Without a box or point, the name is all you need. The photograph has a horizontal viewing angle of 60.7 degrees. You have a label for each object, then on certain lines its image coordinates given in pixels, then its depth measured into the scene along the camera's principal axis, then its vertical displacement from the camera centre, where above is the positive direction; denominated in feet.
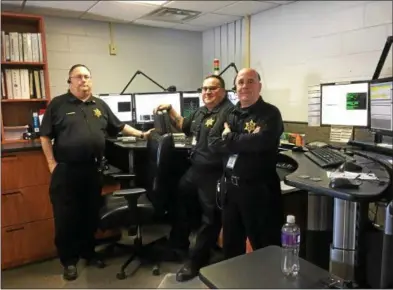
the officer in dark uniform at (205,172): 7.39 -1.51
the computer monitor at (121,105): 11.03 +0.04
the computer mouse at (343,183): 4.12 -1.00
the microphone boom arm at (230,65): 12.00 +1.35
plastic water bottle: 3.48 -1.64
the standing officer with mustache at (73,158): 7.61 -1.16
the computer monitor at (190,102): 11.37 +0.10
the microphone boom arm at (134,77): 12.56 +1.01
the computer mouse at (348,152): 6.55 -0.99
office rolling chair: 7.34 -2.15
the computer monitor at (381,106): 5.83 -0.07
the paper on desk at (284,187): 7.05 -1.76
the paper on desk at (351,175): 4.63 -1.03
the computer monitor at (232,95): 10.62 +0.29
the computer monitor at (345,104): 7.57 -0.03
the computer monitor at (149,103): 11.22 +0.08
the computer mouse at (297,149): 7.62 -1.03
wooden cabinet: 8.06 -2.53
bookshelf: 9.46 +1.15
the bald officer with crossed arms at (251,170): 6.07 -1.21
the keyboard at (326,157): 5.65 -0.98
